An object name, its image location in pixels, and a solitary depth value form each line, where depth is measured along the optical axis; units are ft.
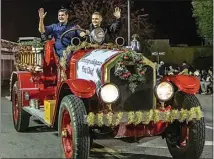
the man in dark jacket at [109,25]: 12.23
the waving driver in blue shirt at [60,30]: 12.66
